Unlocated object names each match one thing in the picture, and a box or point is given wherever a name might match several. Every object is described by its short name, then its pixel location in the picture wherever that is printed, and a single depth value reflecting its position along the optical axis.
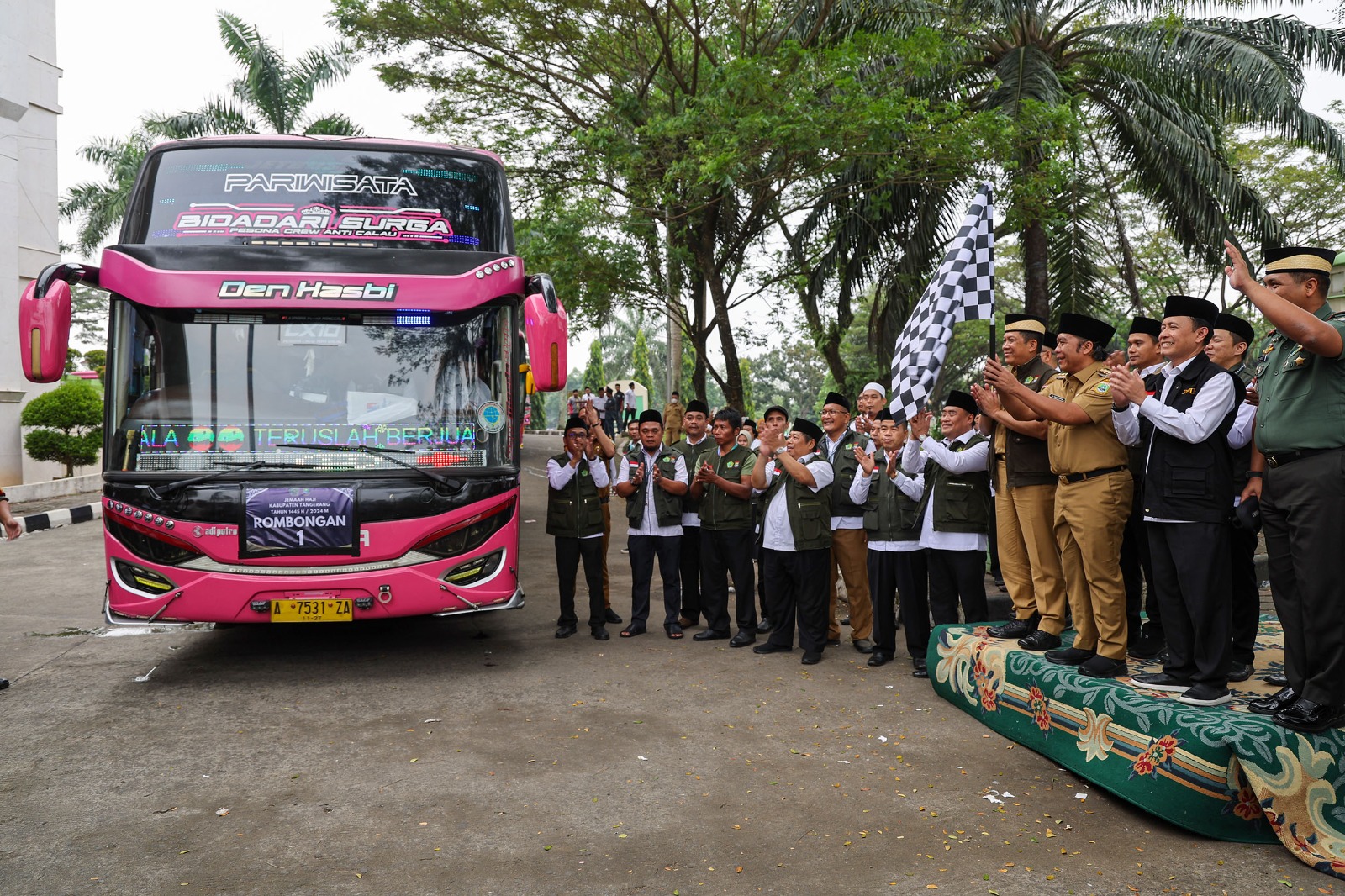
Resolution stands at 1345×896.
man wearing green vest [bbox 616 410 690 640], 7.68
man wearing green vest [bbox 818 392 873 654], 7.22
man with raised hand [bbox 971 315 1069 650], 5.45
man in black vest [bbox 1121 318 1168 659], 4.98
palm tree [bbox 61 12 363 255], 19.73
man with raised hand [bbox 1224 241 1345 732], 3.78
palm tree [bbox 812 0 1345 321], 12.17
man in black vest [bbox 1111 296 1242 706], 4.36
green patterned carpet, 3.73
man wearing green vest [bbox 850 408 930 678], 6.62
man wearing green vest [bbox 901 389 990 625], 6.25
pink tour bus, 6.01
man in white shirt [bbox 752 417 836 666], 6.84
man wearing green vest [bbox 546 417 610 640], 7.42
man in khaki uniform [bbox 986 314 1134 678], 4.89
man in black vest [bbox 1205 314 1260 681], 4.67
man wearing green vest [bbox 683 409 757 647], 7.45
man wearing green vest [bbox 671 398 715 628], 7.83
